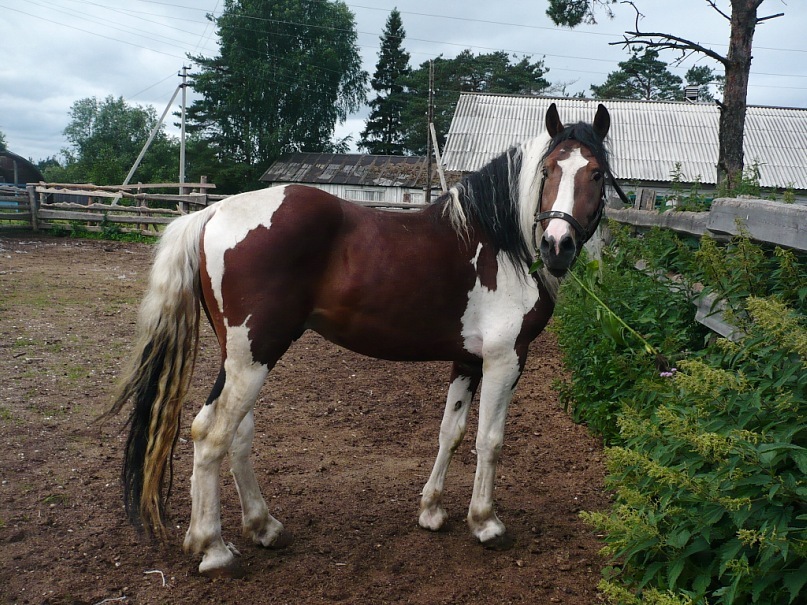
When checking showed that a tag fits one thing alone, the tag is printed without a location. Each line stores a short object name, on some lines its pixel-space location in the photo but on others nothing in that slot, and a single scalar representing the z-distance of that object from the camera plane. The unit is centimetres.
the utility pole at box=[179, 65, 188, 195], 3011
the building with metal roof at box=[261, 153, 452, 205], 3309
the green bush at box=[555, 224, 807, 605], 192
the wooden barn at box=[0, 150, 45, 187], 3978
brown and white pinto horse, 292
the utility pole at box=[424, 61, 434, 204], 2291
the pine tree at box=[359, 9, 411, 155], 4800
